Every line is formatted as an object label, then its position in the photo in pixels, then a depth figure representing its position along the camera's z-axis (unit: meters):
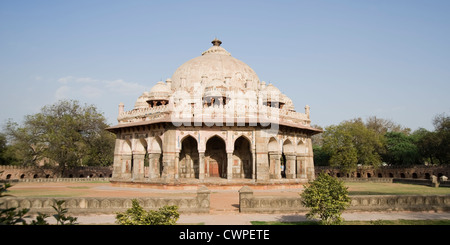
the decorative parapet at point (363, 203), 13.01
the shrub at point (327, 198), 9.94
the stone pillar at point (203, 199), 12.95
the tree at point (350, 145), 45.16
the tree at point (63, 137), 40.12
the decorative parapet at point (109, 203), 12.59
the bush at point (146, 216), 6.91
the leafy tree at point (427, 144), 43.00
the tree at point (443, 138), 40.81
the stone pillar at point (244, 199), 13.05
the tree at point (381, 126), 59.78
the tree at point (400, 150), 47.56
